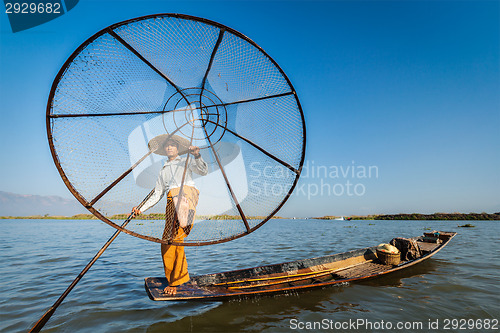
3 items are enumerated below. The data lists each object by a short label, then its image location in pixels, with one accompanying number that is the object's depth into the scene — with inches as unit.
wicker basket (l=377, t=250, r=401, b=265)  225.0
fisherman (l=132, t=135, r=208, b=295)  137.9
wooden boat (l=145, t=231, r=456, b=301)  141.4
